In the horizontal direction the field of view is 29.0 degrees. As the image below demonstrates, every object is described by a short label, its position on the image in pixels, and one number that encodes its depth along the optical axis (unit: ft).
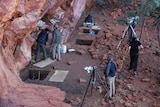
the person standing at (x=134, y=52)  41.42
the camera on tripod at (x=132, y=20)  50.13
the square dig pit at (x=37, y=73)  43.10
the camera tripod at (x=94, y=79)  36.50
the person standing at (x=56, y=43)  45.97
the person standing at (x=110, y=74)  34.37
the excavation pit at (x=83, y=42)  55.72
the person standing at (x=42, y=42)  45.88
